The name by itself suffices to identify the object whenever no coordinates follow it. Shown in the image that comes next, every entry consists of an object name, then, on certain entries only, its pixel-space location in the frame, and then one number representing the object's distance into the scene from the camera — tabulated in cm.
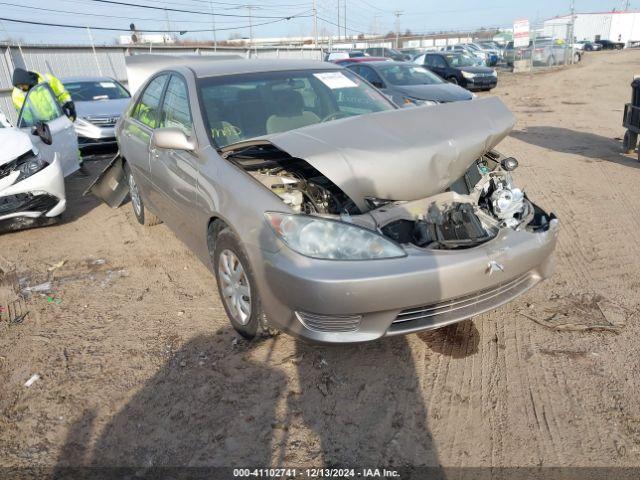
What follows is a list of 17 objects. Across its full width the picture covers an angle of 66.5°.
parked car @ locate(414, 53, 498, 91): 1764
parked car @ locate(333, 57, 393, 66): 1402
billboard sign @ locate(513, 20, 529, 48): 2683
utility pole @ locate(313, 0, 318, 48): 3627
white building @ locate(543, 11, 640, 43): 5581
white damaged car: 500
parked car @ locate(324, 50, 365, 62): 2237
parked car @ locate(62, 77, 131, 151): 914
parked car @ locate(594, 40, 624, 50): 5225
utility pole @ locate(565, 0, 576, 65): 2821
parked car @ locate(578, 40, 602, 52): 4932
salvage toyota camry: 249
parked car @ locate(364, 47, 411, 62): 2642
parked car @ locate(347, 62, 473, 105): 1055
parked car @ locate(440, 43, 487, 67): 3106
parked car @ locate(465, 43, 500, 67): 2958
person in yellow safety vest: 733
